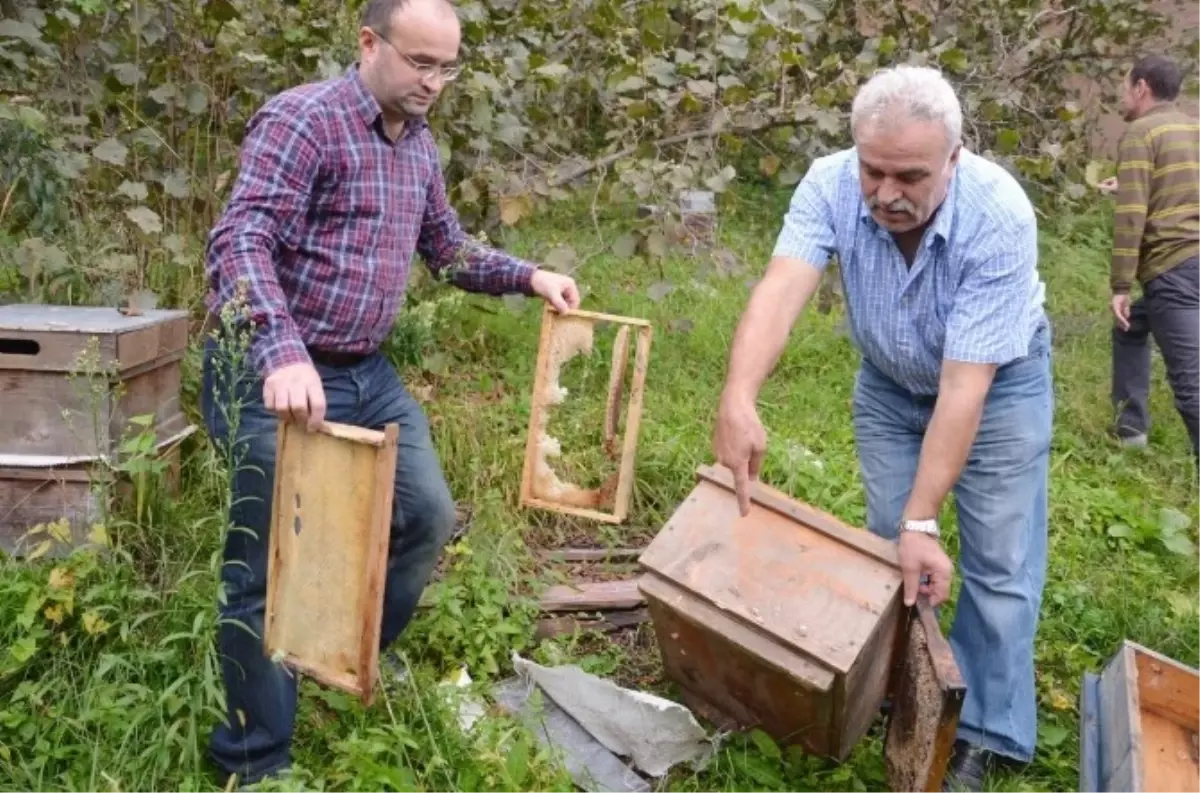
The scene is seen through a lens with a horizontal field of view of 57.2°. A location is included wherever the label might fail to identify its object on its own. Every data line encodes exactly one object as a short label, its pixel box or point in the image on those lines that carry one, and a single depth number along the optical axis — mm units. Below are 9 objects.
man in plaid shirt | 2602
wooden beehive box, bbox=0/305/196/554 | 3518
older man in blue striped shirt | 2600
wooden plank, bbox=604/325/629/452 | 3568
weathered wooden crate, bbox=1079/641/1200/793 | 3023
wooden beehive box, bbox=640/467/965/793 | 2580
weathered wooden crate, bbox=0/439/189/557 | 3578
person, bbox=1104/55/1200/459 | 5352
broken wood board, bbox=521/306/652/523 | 3463
